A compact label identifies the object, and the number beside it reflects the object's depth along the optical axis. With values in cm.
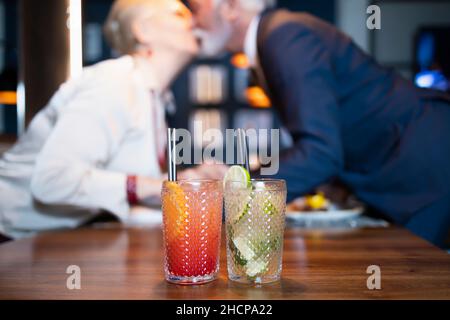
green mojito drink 76
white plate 147
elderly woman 147
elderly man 148
